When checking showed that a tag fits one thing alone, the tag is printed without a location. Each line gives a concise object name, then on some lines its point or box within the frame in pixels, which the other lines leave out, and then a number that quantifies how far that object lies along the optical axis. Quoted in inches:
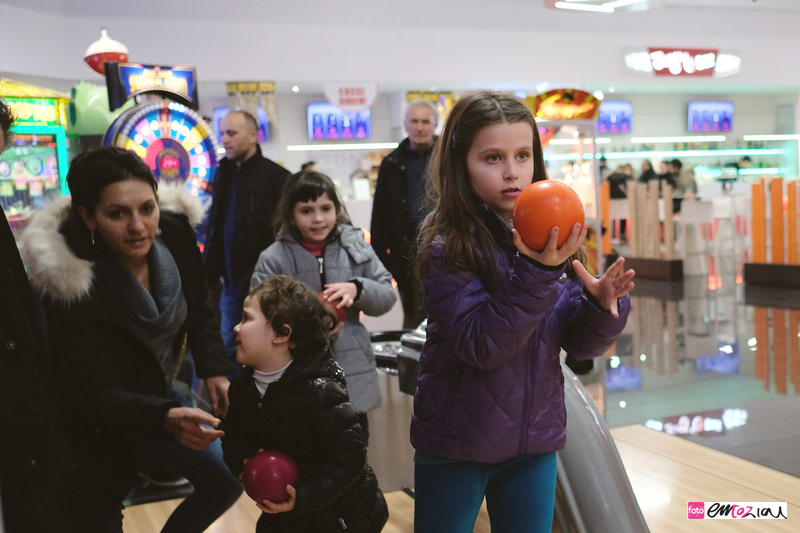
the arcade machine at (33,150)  233.1
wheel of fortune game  166.2
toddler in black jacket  67.6
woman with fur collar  73.7
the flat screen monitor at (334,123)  506.3
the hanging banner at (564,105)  322.3
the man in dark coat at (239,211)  165.3
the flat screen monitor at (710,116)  653.3
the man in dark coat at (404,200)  165.8
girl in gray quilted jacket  107.7
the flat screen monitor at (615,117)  622.8
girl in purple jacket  57.9
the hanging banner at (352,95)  425.7
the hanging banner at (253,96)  410.3
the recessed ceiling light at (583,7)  270.4
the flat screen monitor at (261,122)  460.2
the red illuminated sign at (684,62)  515.2
